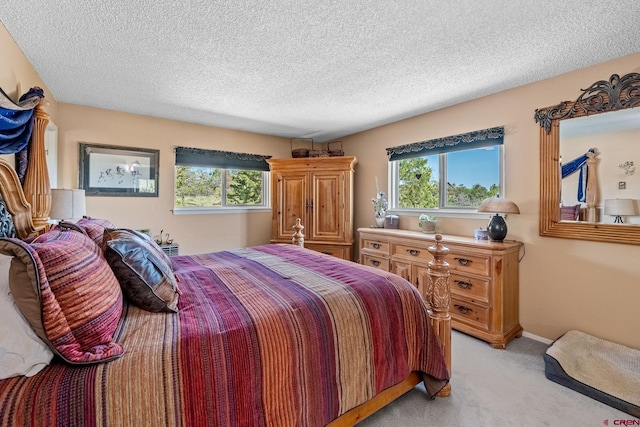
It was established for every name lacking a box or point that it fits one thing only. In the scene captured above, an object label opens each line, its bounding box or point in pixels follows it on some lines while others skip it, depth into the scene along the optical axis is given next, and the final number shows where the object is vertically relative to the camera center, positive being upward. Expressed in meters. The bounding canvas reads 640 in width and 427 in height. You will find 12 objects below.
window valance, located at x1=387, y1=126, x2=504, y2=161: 2.86 +0.83
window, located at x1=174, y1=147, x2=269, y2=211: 3.89 +0.52
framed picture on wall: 3.24 +0.54
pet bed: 1.74 -1.08
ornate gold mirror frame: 2.13 +0.60
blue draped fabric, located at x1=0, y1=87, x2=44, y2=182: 1.68 +0.58
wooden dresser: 2.47 -0.65
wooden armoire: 4.07 +0.20
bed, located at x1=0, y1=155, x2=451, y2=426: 0.87 -0.50
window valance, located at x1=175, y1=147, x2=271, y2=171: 3.81 +0.81
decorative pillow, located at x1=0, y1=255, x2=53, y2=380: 0.83 -0.40
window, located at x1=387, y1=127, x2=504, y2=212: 2.98 +0.53
